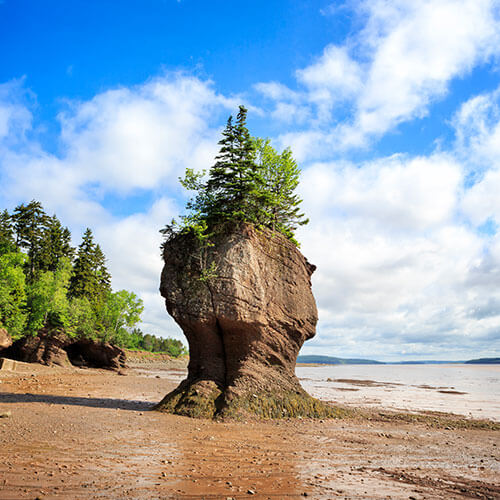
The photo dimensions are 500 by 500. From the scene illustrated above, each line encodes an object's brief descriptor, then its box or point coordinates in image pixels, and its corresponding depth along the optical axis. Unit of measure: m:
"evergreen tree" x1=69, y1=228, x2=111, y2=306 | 51.69
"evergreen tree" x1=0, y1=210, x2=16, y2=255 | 46.41
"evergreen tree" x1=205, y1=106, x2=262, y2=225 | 18.66
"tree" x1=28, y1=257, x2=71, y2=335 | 41.75
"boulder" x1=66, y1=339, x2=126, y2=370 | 49.41
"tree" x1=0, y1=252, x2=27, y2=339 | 37.12
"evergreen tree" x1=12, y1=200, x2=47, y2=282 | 48.69
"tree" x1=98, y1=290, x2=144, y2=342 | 57.66
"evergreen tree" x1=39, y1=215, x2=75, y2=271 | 48.99
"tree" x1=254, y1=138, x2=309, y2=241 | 19.69
